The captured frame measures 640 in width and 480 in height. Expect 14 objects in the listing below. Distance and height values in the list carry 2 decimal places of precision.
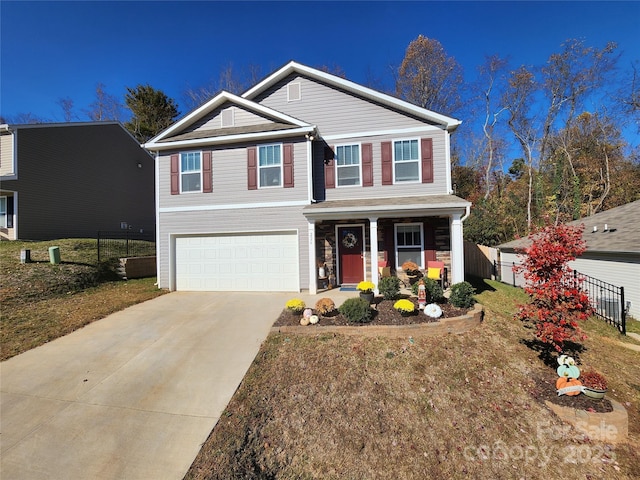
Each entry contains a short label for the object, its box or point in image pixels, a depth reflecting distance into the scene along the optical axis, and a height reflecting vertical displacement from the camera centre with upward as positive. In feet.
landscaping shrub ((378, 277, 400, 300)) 24.81 -3.82
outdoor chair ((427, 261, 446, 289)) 29.53 -3.02
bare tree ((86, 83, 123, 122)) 86.02 +40.72
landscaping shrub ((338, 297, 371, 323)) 20.53 -4.81
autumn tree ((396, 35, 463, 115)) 65.98 +38.12
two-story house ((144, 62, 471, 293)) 32.78 +6.88
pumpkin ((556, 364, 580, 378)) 14.46 -6.59
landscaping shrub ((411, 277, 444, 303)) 23.40 -3.92
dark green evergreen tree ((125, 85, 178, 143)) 82.12 +39.28
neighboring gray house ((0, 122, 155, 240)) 47.32 +12.64
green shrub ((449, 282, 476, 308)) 22.66 -4.25
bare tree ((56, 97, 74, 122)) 88.48 +41.00
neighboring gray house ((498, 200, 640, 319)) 29.43 -1.27
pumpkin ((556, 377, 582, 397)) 13.98 -7.02
